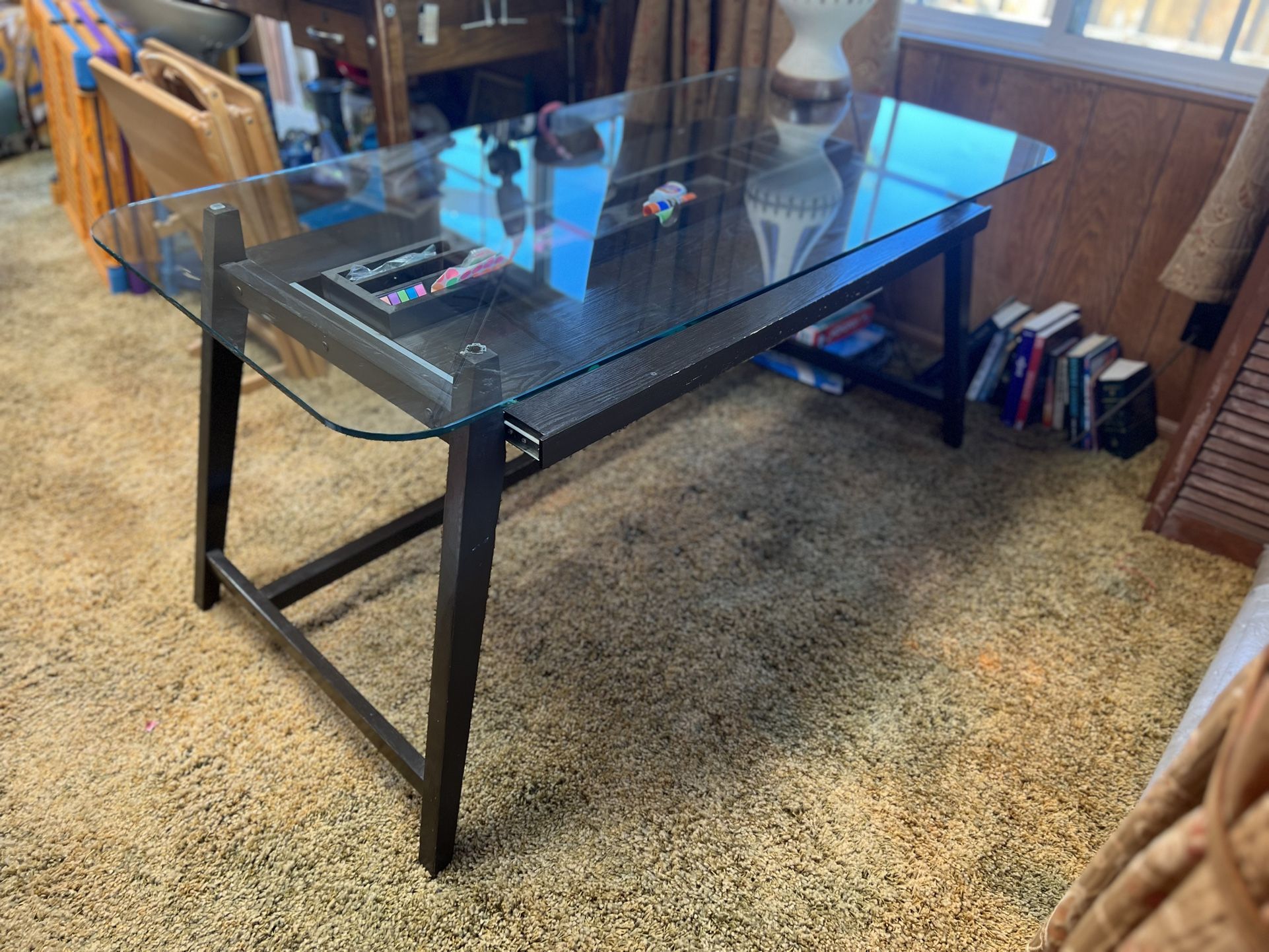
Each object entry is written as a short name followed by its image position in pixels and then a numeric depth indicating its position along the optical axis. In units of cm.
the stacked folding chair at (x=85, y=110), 212
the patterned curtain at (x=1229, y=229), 153
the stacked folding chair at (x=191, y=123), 172
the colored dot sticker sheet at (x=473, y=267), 114
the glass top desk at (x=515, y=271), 97
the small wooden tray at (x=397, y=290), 104
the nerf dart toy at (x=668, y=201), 135
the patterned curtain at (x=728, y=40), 194
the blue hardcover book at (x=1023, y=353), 198
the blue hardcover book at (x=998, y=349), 208
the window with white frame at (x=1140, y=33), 177
